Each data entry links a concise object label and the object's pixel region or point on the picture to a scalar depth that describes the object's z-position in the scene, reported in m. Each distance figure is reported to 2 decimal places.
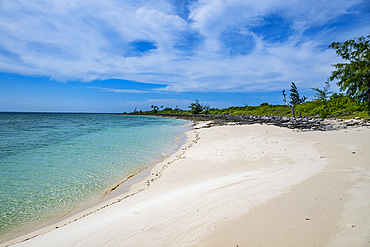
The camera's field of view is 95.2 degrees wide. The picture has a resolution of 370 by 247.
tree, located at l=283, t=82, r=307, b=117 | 35.09
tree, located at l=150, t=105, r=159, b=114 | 150.24
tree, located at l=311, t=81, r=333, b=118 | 31.38
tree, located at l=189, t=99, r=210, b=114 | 104.12
